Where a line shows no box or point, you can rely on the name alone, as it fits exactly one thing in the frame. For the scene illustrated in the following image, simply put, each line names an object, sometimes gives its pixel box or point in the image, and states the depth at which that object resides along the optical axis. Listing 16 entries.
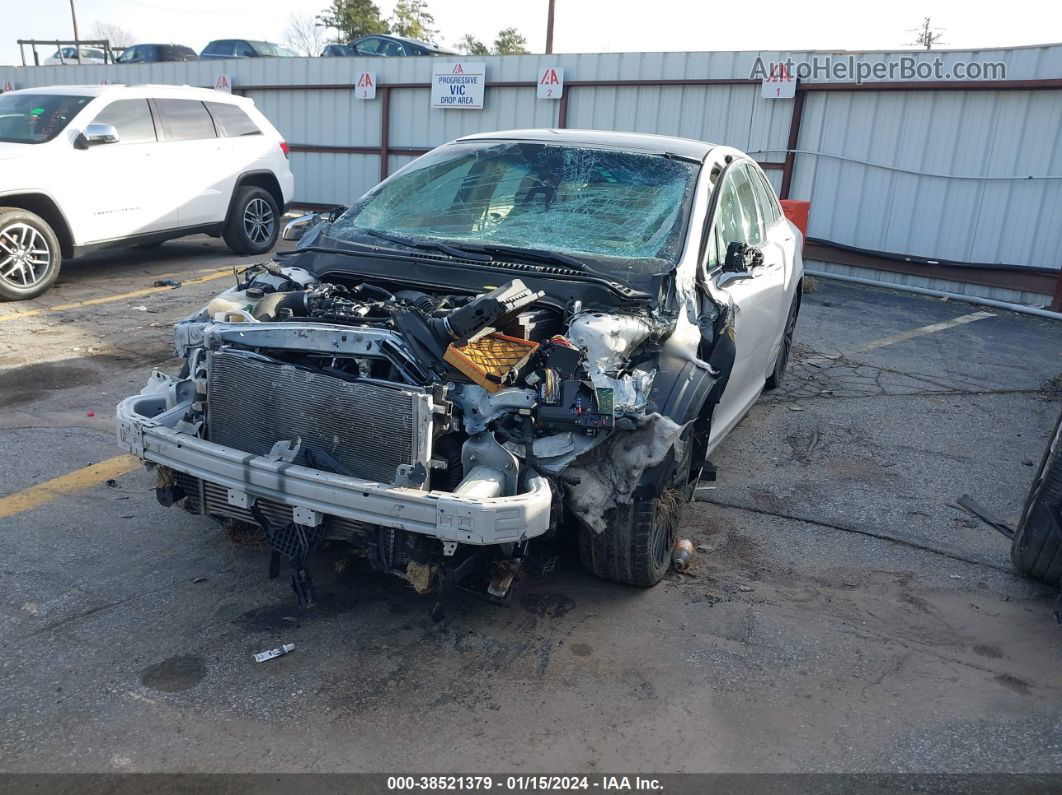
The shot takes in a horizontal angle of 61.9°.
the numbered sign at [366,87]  15.52
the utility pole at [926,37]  53.00
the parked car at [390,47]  20.55
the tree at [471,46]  47.97
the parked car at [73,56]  25.59
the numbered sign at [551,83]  13.82
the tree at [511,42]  47.16
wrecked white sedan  3.15
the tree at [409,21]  44.06
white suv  8.27
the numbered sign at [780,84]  12.12
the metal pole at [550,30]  21.84
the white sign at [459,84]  14.55
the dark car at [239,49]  22.47
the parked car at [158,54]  23.00
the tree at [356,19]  41.25
